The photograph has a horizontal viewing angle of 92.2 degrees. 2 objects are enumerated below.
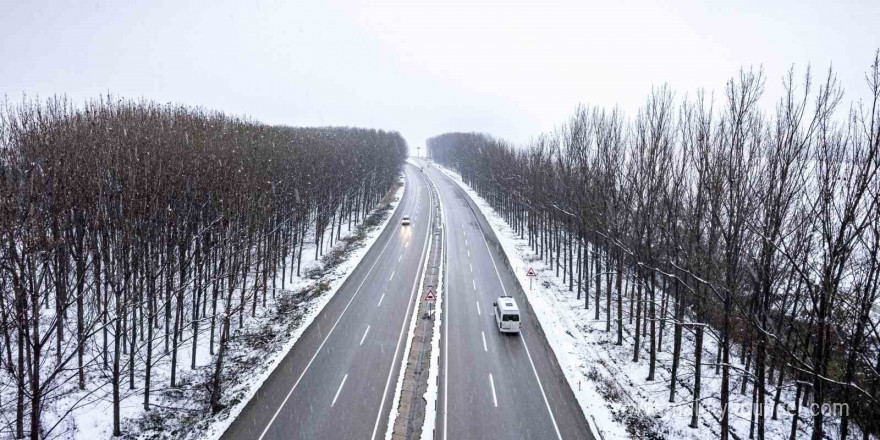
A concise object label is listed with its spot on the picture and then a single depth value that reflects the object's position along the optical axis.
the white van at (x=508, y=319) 28.62
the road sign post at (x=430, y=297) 30.10
